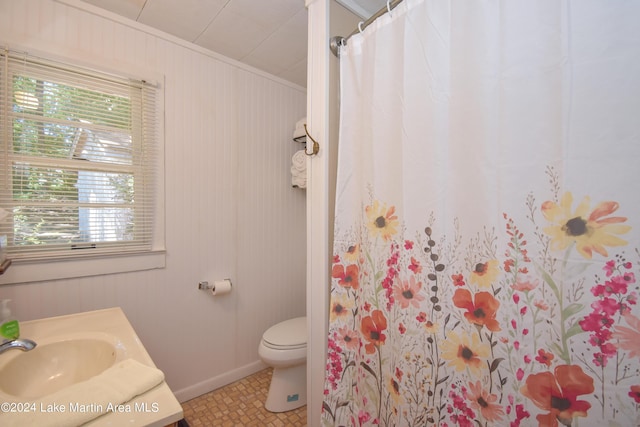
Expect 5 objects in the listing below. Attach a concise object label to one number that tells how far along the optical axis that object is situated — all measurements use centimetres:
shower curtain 59
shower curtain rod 97
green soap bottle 90
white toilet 159
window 121
